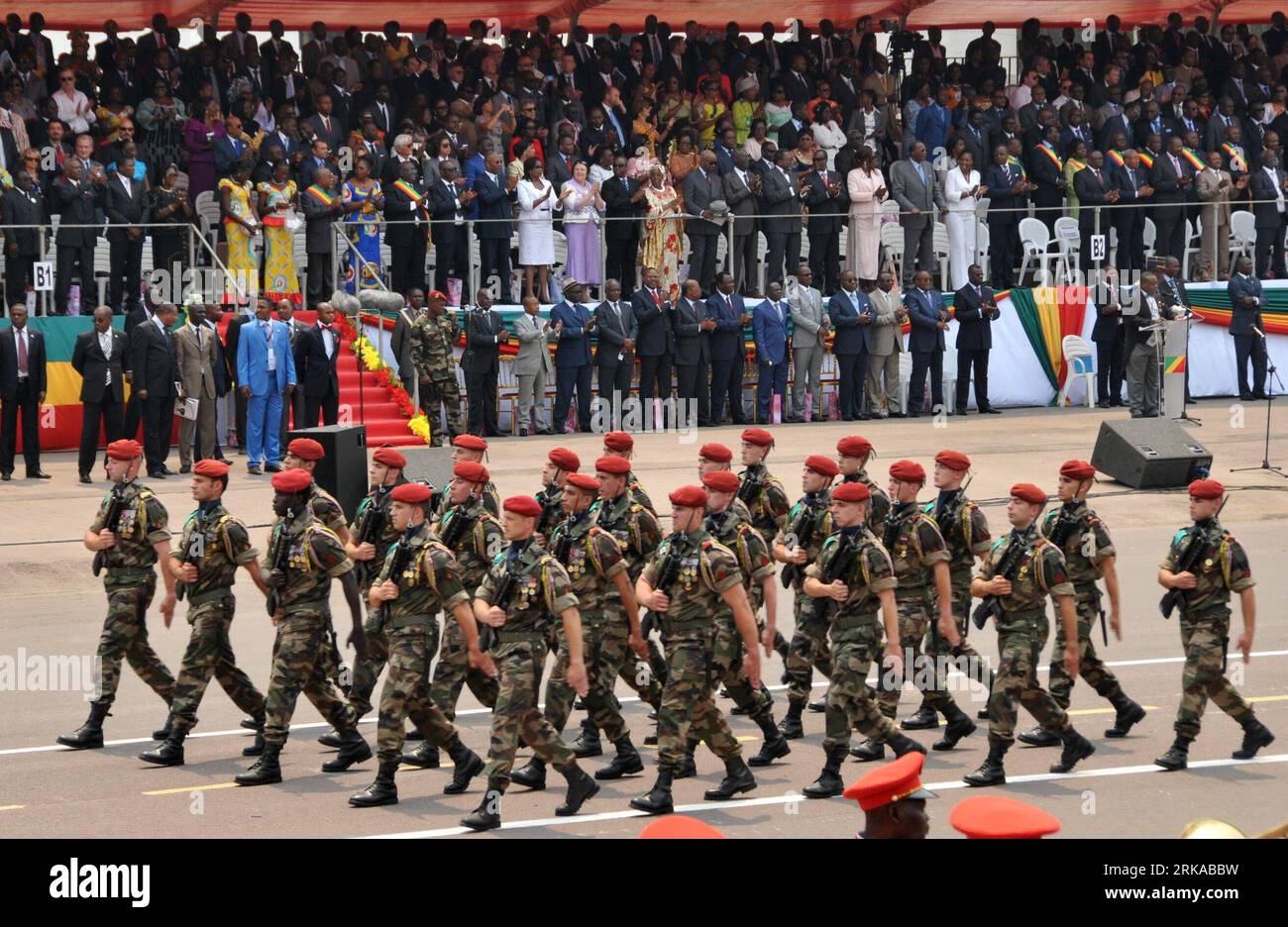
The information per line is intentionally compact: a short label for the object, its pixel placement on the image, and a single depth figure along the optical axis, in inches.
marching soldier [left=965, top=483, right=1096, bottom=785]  484.4
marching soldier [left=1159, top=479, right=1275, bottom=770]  498.3
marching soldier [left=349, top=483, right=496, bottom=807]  464.8
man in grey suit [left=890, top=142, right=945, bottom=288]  1104.8
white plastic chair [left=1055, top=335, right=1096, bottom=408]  1151.0
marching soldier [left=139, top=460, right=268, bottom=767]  509.4
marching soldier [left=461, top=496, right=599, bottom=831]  448.5
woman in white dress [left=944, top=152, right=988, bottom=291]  1116.5
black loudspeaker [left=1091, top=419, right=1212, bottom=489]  919.7
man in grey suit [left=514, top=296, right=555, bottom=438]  1000.9
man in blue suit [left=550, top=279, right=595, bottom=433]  1003.9
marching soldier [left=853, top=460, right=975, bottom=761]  519.8
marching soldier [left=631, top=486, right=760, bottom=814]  459.2
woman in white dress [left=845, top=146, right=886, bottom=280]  1090.7
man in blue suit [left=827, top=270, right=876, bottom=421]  1060.5
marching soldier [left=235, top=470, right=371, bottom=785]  488.1
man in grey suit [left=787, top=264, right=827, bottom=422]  1060.5
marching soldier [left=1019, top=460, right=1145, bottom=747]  533.0
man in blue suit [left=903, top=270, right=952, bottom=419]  1068.5
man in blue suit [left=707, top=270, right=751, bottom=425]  1039.0
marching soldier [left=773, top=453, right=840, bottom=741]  536.1
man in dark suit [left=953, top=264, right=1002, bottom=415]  1087.6
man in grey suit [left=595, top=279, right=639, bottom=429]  1017.5
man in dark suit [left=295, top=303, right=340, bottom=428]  930.1
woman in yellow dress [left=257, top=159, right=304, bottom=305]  970.7
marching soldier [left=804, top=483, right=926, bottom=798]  476.1
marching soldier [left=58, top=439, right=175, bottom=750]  531.2
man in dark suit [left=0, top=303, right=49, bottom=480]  874.8
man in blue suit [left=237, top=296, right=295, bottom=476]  918.4
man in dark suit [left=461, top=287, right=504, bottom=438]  991.0
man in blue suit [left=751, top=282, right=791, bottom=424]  1048.8
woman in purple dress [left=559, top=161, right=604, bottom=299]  1033.5
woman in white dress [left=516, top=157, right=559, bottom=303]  1018.1
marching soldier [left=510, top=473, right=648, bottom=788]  487.5
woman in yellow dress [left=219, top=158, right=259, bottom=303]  968.9
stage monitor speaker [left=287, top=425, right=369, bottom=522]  677.3
